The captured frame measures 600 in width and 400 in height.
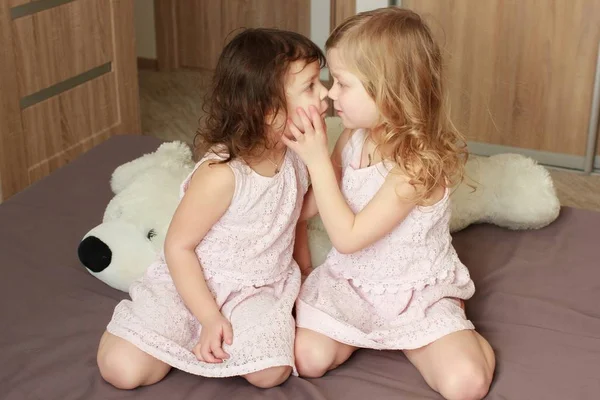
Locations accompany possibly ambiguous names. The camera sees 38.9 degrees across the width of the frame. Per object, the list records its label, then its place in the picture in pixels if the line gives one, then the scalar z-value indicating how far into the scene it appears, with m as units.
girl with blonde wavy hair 1.54
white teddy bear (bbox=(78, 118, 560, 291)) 1.79
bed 1.48
